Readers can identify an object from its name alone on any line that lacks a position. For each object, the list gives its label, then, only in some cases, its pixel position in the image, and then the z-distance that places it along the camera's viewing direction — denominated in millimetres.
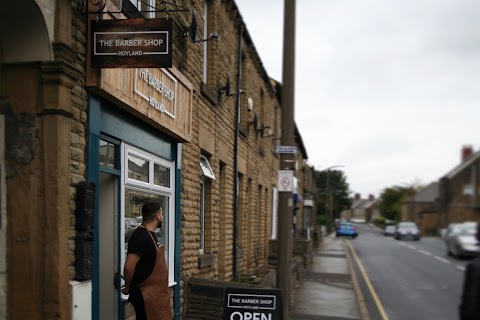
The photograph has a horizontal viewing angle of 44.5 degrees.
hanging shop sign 5152
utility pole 7500
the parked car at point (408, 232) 50209
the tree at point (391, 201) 93081
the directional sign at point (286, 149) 7527
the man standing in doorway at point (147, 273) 5191
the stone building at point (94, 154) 4621
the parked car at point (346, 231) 56656
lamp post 69450
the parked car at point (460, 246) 17266
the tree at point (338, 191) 99750
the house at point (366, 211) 174750
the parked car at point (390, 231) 66062
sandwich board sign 6215
